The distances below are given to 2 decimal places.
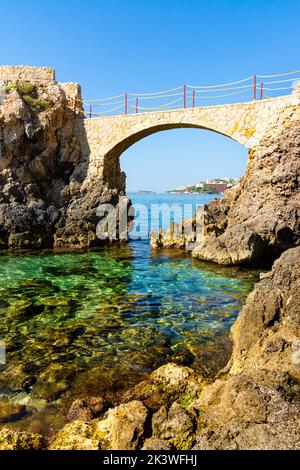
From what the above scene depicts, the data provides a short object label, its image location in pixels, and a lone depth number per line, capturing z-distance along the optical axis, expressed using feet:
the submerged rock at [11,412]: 16.74
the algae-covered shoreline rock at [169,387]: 16.81
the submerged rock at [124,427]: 12.41
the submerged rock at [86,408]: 16.31
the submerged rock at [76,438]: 12.86
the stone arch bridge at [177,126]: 59.00
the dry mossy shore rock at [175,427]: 12.13
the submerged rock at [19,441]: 12.72
